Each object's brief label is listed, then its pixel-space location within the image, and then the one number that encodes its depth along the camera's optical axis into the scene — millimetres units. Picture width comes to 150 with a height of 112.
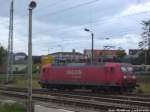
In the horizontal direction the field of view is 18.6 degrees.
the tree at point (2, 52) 121950
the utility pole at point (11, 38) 58500
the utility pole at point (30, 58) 16183
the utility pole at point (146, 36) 73812
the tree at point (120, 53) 147575
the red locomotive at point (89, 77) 39375
